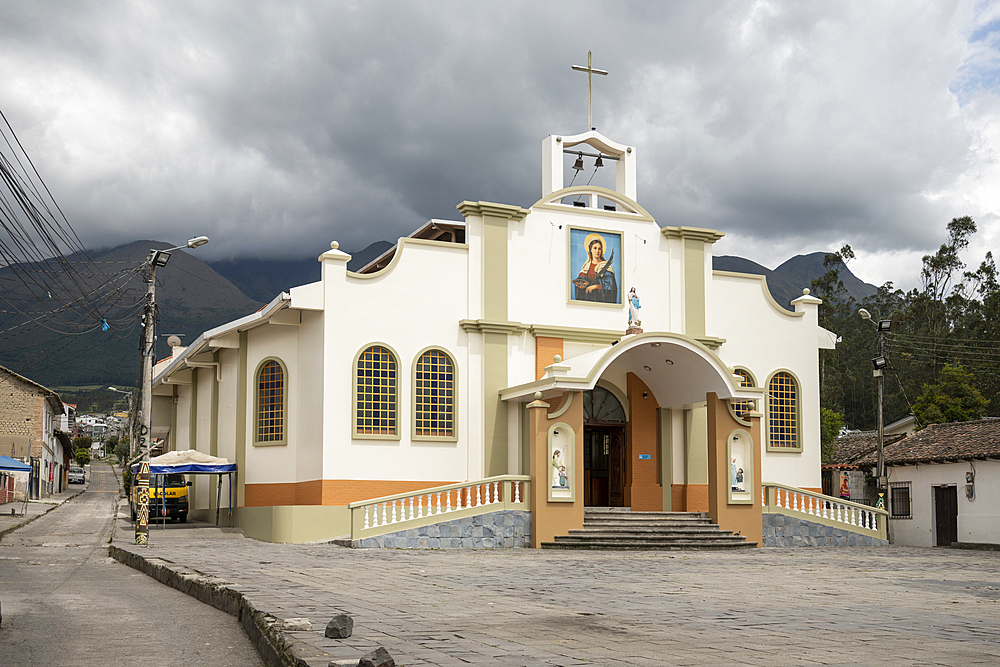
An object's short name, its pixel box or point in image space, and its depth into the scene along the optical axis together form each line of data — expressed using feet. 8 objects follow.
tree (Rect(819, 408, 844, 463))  146.61
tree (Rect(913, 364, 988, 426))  142.92
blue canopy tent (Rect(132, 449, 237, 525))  81.61
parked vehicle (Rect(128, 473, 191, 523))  94.02
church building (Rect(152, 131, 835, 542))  75.87
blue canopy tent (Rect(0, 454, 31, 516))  114.62
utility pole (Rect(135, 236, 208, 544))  76.34
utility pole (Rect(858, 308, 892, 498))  92.07
